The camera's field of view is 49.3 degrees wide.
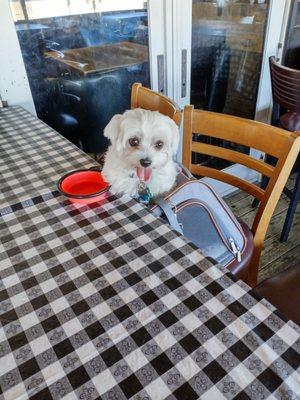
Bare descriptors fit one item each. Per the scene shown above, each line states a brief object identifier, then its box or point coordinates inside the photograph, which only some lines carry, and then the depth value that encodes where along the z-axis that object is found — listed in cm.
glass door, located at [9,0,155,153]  156
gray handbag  97
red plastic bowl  91
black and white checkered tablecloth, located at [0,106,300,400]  48
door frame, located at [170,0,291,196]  178
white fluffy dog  104
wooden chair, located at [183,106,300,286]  108
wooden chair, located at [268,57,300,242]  173
